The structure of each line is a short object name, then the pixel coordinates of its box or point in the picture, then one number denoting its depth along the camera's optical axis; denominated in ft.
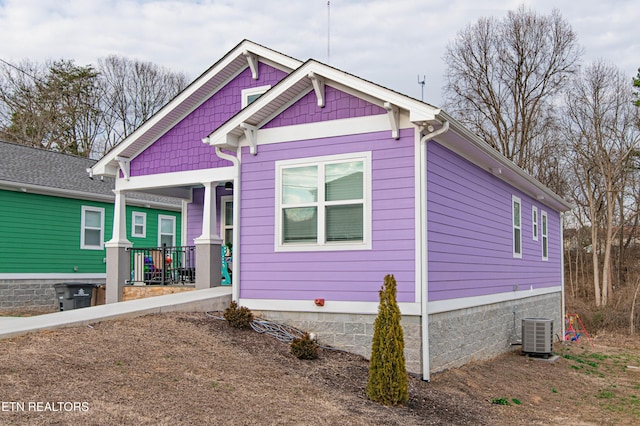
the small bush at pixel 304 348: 27.12
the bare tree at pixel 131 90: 115.96
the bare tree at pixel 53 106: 97.04
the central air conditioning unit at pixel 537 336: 41.60
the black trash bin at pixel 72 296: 46.60
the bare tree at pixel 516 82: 93.91
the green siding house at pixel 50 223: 52.54
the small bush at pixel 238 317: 29.86
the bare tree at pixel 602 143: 87.30
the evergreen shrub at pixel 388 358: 22.80
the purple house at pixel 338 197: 28.55
